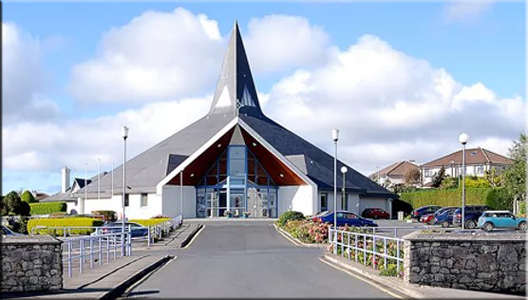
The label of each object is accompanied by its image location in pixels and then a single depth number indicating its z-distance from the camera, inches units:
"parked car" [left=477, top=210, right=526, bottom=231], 1630.2
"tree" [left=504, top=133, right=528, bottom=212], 1879.9
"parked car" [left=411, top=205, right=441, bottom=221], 2143.2
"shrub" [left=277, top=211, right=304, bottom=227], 1789.7
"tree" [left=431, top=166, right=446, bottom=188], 3321.9
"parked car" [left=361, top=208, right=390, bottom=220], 2541.8
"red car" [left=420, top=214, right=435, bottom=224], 1971.6
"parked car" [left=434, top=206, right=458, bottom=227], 1838.1
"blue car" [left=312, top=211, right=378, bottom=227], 1701.5
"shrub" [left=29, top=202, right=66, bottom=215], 3063.5
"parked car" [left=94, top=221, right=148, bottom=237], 1400.0
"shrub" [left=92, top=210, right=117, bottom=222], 2354.3
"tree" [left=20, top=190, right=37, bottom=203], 3255.9
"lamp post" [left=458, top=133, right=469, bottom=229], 1120.9
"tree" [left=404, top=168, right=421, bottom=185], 4279.0
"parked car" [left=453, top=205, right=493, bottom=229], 1795.0
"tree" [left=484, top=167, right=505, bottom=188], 2920.8
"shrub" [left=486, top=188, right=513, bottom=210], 2130.9
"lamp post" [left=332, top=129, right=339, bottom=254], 1142.8
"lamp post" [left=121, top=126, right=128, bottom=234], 1133.7
